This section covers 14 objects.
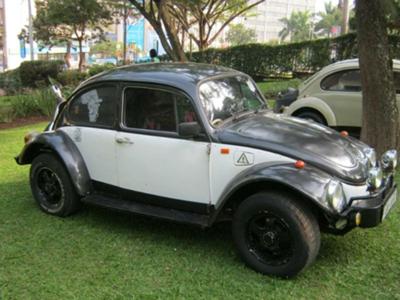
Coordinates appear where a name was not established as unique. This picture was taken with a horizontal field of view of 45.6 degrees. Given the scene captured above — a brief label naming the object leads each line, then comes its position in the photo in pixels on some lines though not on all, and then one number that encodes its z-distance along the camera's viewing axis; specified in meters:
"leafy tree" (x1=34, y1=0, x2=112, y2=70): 25.39
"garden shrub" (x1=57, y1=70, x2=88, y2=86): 19.02
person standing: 8.01
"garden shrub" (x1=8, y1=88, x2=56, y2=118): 12.54
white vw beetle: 8.40
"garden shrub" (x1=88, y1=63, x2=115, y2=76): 21.72
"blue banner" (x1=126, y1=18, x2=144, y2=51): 63.97
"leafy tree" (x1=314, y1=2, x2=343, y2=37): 98.13
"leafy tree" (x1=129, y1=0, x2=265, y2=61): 25.62
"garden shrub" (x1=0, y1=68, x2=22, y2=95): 17.94
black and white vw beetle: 3.79
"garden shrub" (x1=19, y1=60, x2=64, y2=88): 20.89
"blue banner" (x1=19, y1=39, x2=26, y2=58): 50.79
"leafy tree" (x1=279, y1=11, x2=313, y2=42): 106.56
